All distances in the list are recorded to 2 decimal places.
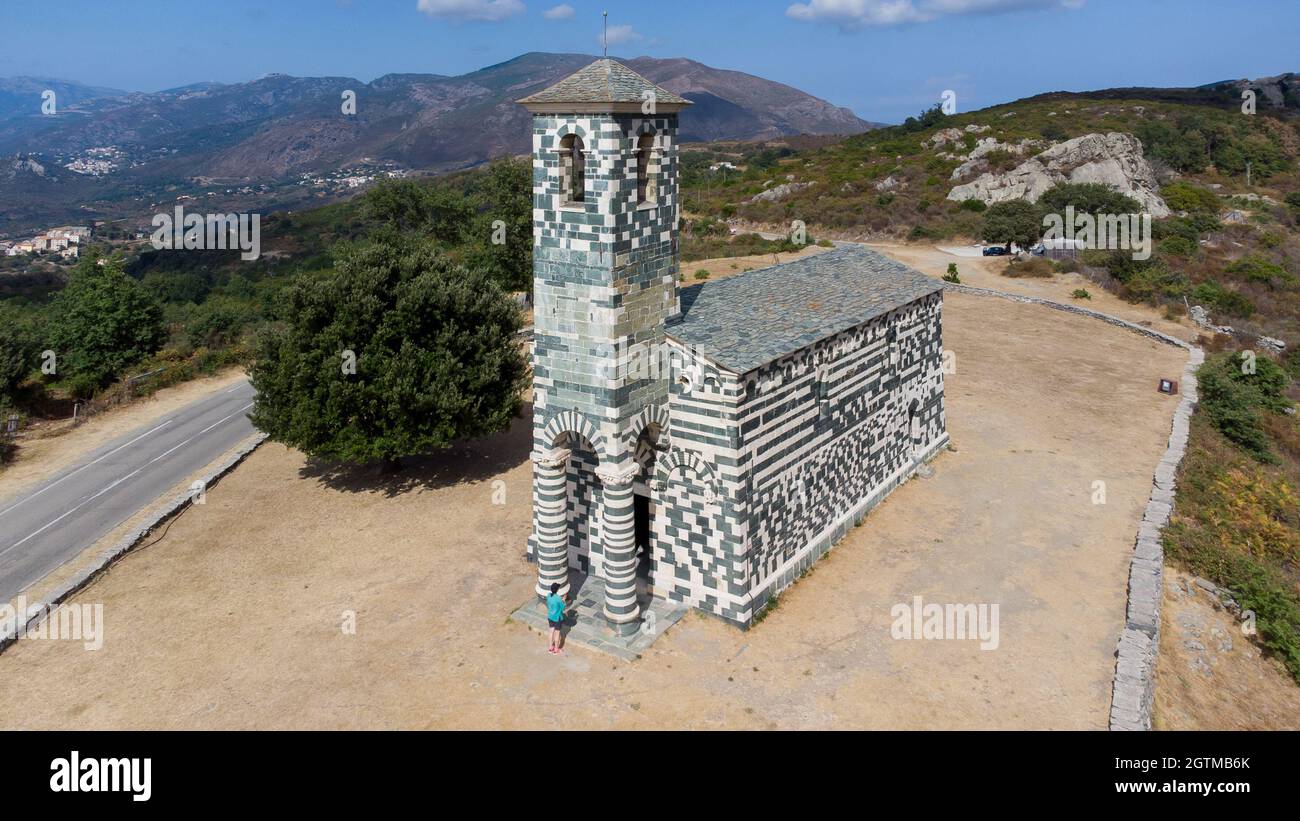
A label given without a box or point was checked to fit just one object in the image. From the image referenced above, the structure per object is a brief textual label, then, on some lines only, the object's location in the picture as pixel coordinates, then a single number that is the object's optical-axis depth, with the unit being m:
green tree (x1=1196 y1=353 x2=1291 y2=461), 27.48
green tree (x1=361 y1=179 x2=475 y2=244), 52.12
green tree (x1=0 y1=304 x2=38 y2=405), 31.64
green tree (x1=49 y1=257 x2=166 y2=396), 37.09
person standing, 14.45
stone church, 13.93
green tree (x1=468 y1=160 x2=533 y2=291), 43.41
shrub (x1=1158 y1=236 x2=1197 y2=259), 52.50
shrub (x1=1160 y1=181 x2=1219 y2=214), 65.88
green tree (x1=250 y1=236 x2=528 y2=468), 20.86
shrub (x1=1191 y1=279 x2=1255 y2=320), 42.62
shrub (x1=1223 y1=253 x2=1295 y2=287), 47.69
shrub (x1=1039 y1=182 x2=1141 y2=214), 59.72
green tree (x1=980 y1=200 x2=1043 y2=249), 55.62
